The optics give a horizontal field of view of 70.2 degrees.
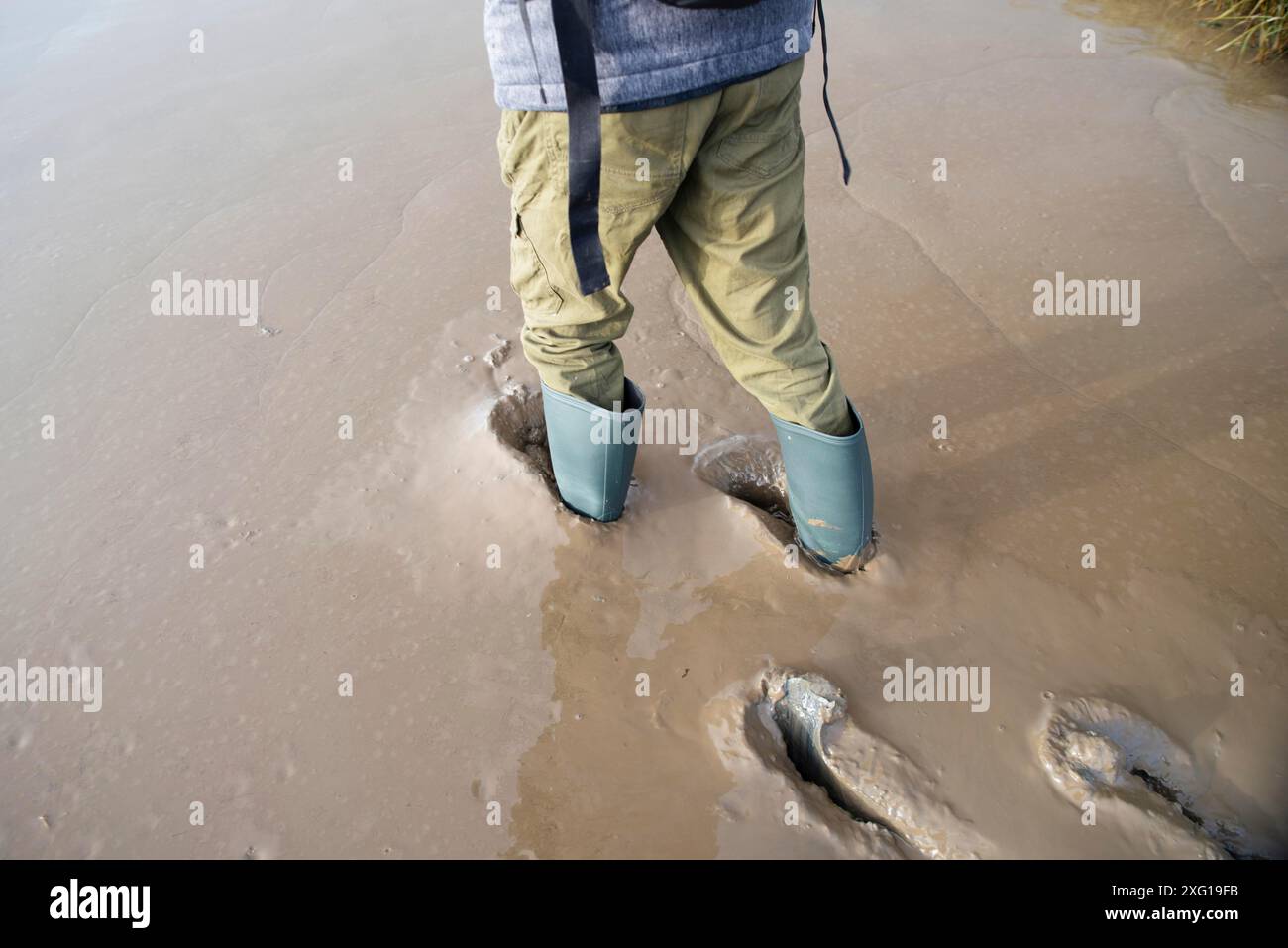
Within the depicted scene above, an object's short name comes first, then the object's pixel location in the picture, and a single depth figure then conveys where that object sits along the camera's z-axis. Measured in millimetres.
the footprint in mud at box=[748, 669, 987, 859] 1667
